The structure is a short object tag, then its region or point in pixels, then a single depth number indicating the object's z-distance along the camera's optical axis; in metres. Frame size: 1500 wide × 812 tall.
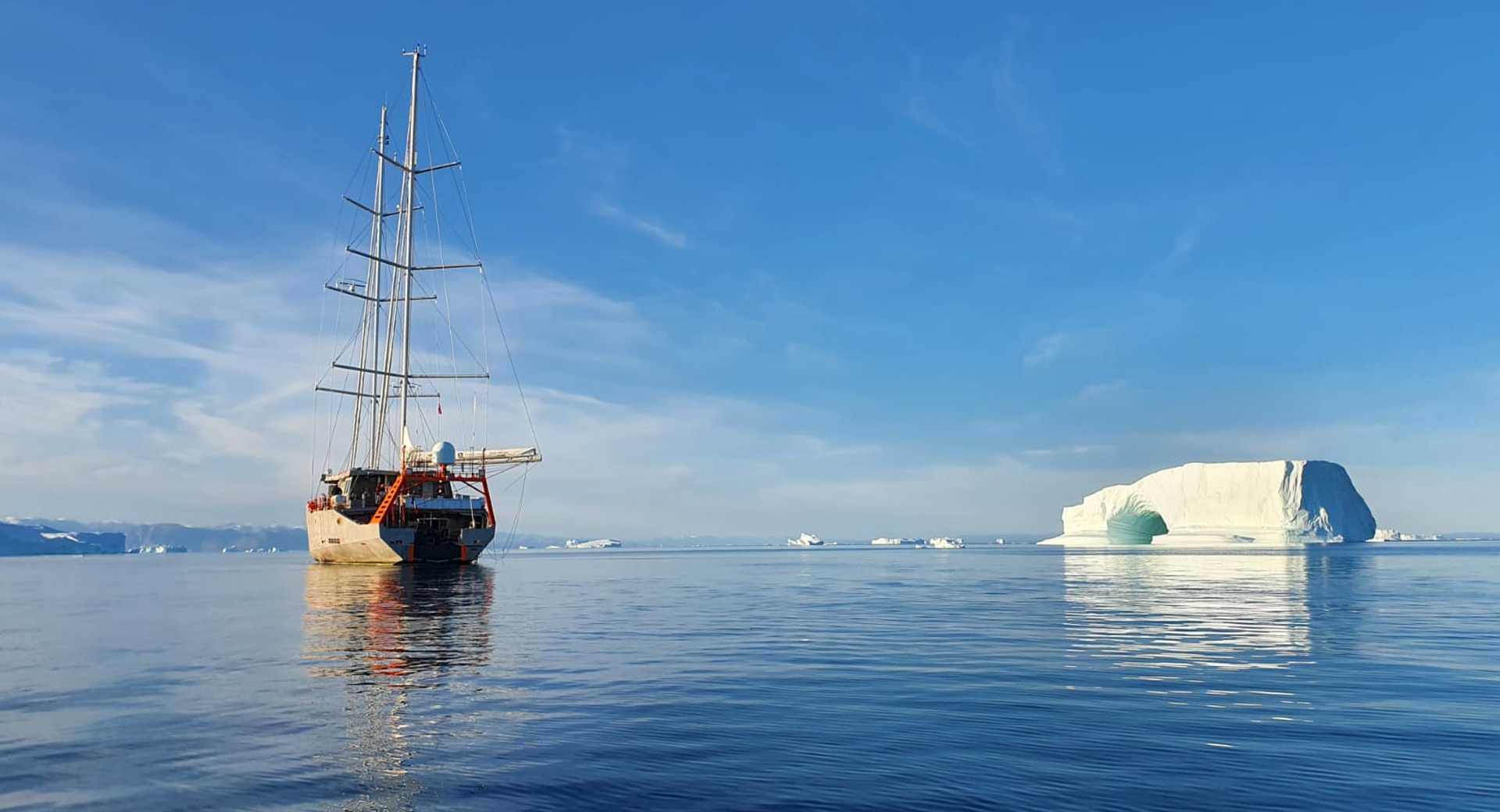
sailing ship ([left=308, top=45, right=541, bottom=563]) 63.69
